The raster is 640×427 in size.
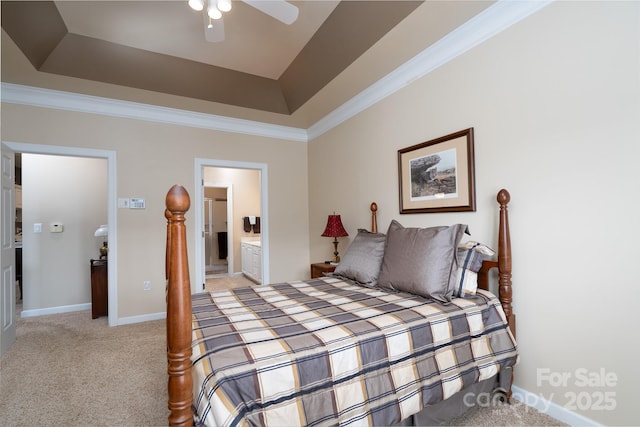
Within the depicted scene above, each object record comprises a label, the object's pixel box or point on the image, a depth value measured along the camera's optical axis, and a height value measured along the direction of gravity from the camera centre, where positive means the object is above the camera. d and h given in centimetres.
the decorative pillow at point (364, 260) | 226 -36
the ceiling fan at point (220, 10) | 163 +126
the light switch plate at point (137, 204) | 357 +20
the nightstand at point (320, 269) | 330 -60
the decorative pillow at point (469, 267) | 187 -35
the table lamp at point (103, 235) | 387 -18
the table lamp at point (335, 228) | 341 -14
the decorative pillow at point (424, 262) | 181 -32
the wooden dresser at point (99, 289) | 368 -86
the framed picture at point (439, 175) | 223 +33
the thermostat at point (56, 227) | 393 -7
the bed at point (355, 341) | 97 -54
